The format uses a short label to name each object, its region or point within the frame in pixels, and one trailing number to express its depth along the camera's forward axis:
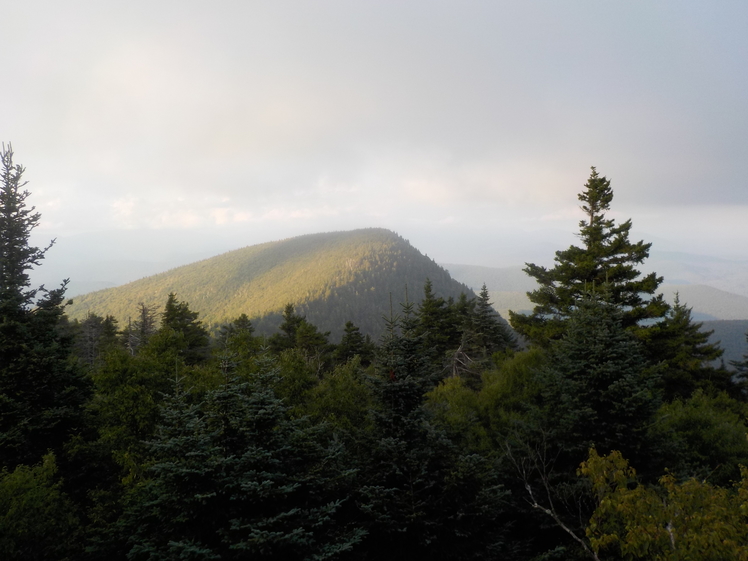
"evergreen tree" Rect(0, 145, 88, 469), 13.66
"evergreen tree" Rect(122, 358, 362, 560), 8.11
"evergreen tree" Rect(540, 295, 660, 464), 12.95
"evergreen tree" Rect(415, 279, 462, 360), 39.41
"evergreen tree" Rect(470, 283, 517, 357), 35.72
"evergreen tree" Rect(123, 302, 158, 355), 40.65
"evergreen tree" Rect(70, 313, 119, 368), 42.65
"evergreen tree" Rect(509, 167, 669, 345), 19.69
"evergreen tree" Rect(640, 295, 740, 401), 19.75
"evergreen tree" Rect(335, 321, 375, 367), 43.72
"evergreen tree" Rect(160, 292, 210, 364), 33.88
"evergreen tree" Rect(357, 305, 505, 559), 10.59
